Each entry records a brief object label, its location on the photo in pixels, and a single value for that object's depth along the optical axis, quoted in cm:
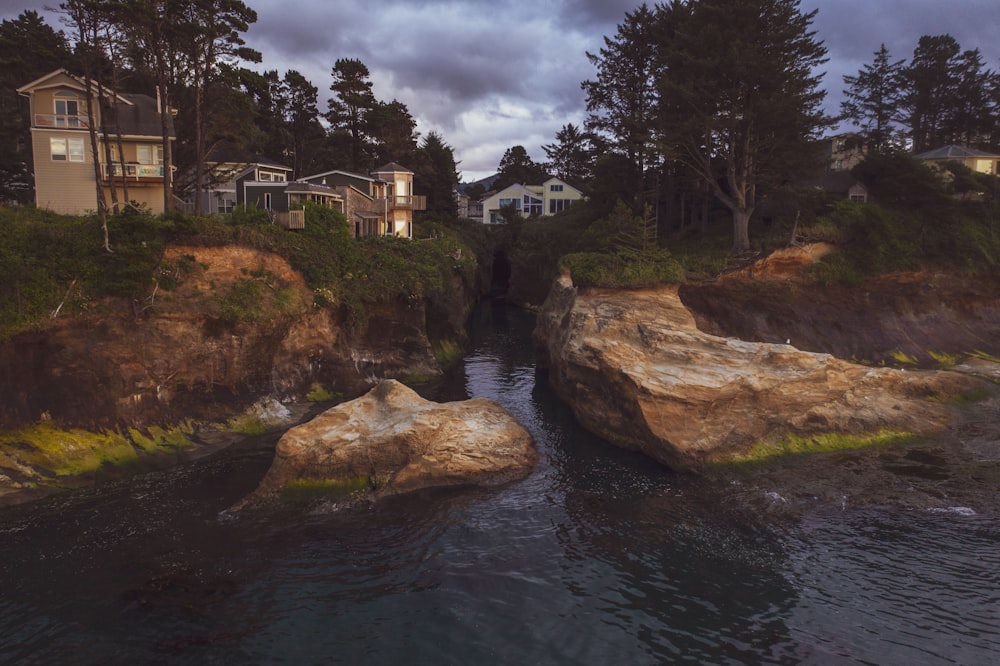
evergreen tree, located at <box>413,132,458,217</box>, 6938
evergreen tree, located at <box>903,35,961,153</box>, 5622
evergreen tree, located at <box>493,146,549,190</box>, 11206
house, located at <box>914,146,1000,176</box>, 5016
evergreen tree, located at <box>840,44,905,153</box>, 5994
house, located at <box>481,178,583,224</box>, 9138
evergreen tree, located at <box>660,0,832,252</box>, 3628
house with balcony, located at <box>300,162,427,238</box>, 5138
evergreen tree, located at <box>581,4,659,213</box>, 4656
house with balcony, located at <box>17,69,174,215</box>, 3659
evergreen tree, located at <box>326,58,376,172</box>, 6125
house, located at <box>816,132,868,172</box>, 5929
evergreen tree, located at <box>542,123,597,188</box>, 9931
